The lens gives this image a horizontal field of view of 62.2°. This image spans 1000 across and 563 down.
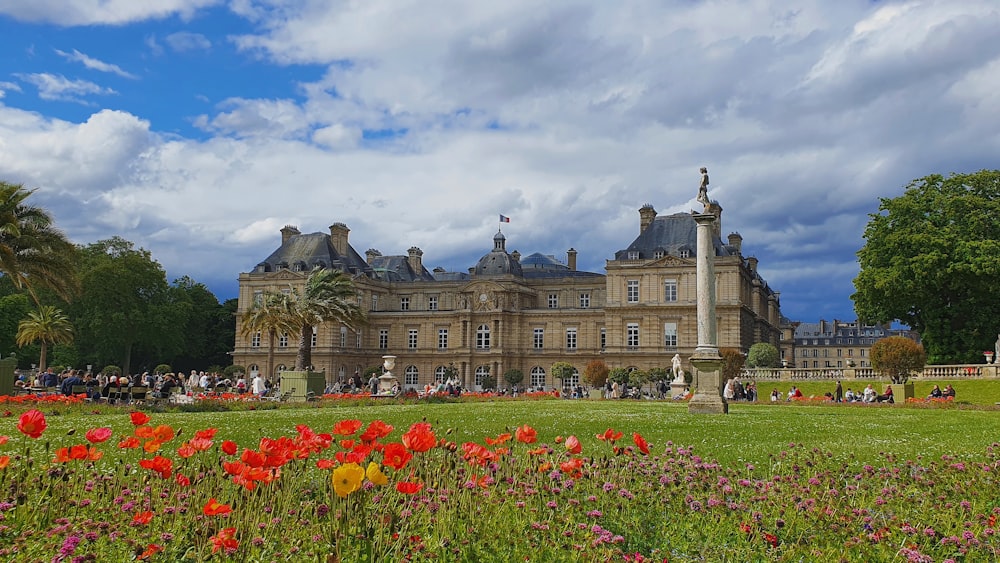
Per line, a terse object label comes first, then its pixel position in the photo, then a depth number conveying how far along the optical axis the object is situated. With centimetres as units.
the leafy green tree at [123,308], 6881
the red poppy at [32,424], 514
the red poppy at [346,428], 570
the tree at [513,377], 7300
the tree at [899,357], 3784
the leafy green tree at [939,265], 4653
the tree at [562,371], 6775
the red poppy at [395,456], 468
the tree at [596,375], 5941
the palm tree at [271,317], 4341
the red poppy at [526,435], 589
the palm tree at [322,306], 4397
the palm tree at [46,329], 5047
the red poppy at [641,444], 579
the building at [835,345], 12862
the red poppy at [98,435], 539
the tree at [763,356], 5759
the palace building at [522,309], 6788
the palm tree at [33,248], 2675
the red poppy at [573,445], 585
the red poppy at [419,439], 488
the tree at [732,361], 4926
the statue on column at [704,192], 2502
